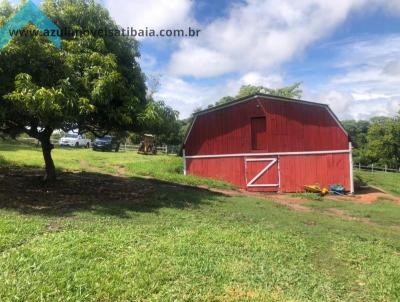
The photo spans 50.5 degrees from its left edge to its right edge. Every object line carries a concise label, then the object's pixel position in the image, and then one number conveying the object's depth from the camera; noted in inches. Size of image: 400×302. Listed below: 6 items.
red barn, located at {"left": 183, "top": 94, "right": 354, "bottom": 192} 913.6
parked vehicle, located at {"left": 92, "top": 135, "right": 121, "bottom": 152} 1628.9
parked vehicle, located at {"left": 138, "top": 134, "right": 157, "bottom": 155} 1669.0
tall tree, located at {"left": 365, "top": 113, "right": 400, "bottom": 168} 2310.5
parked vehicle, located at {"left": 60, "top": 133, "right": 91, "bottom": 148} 1867.6
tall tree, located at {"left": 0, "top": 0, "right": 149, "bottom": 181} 445.1
